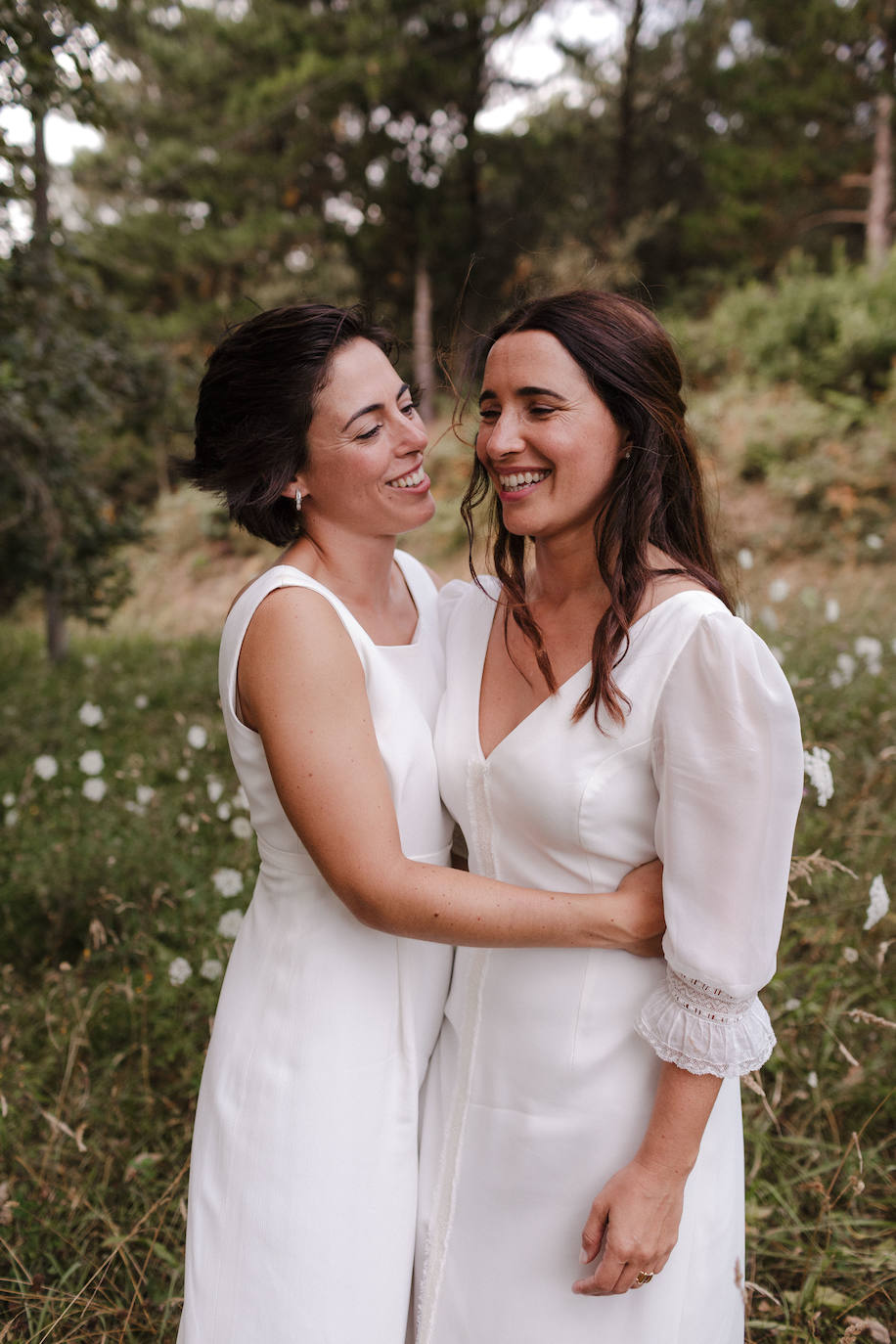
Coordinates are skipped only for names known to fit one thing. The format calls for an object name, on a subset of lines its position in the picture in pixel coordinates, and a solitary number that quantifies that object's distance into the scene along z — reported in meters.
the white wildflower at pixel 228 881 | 2.66
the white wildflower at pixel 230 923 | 2.54
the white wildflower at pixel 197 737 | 3.31
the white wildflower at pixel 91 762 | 3.23
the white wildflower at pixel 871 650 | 3.39
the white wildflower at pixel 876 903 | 1.87
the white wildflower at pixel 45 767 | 3.38
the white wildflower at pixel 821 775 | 1.99
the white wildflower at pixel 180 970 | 2.53
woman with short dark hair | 1.60
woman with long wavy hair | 1.41
